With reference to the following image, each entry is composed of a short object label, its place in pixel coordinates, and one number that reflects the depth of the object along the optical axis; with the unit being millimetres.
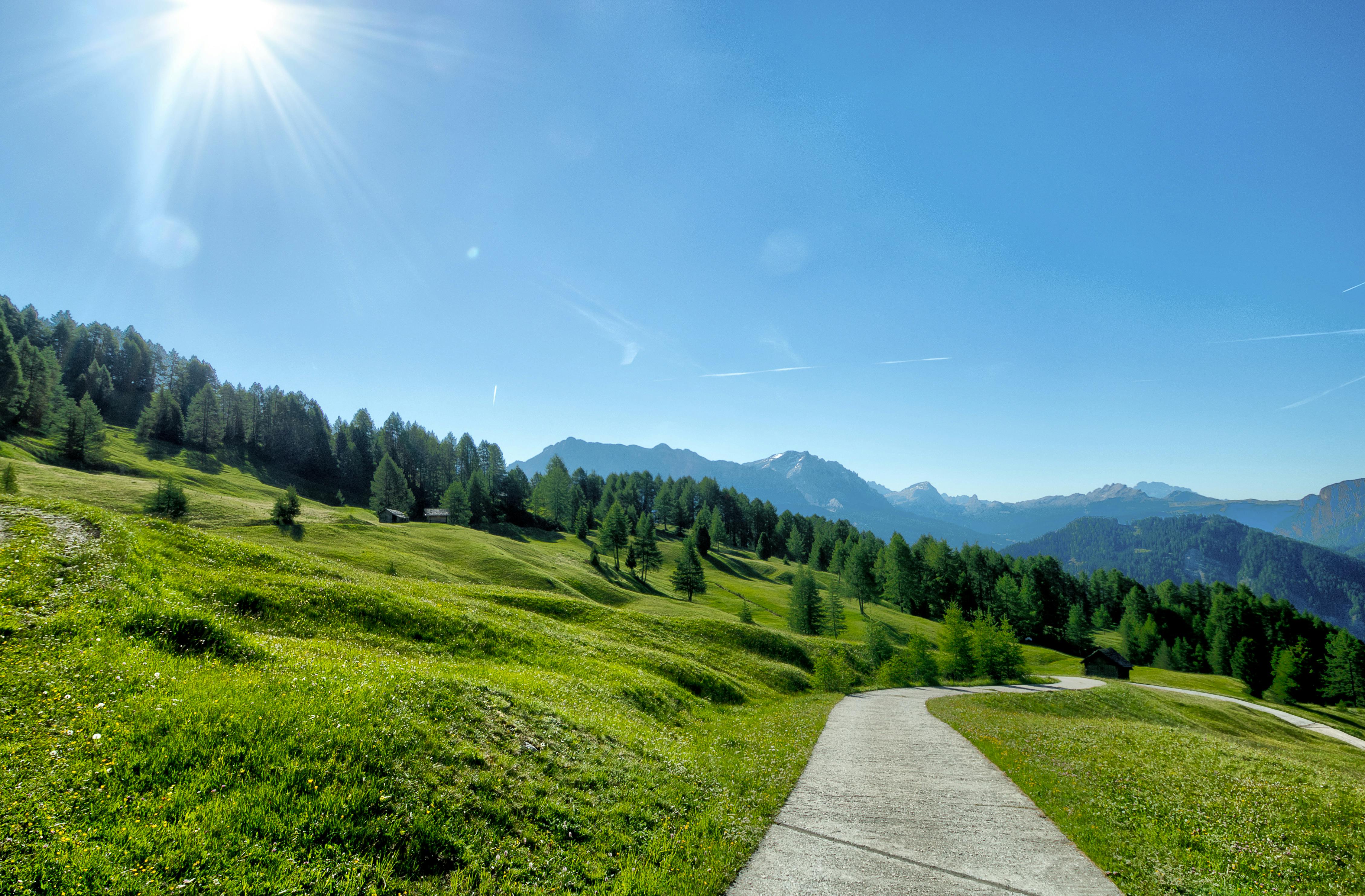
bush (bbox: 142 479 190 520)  54906
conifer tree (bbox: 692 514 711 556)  128000
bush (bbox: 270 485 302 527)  61812
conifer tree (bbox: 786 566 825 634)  79438
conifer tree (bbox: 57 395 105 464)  84250
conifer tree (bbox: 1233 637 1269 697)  95812
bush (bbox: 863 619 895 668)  60469
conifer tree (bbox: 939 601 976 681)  59594
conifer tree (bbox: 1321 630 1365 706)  87375
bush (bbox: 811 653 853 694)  45031
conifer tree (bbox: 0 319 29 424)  87500
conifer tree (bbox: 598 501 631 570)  98188
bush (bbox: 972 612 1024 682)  59406
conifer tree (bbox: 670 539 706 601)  91312
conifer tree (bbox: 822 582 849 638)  81688
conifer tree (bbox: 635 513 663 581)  99250
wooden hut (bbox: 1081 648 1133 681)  83312
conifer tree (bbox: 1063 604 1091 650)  119125
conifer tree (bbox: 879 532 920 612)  114812
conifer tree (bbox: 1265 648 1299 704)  90188
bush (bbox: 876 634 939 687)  54188
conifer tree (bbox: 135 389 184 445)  113312
